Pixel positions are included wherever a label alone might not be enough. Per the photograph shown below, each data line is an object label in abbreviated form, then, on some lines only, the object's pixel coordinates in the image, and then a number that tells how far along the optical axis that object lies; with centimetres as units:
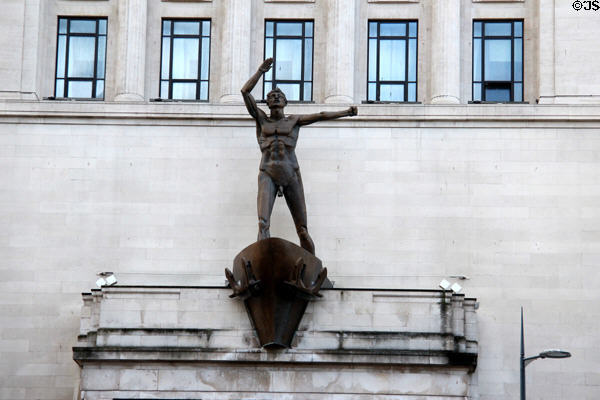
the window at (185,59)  4966
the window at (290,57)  4959
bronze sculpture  4450
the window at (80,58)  4969
